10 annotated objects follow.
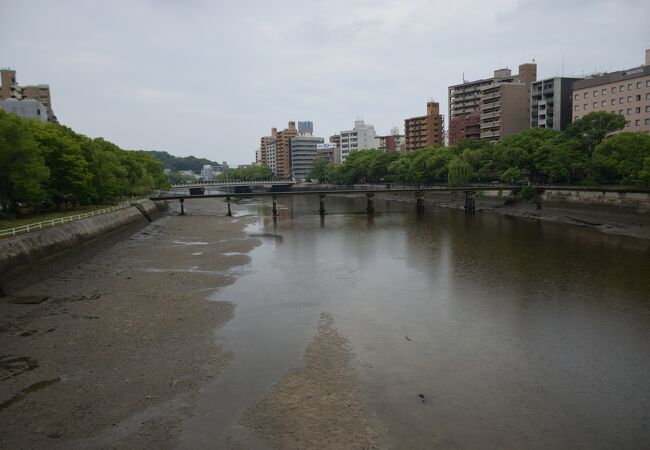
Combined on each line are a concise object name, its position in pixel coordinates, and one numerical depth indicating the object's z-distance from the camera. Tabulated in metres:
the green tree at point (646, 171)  47.74
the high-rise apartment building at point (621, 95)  70.88
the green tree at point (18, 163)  36.38
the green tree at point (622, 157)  53.69
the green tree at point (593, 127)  64.56
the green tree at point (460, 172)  81.81
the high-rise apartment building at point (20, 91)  98.50
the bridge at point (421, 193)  73.06
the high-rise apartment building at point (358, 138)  185.00
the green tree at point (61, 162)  44.53
